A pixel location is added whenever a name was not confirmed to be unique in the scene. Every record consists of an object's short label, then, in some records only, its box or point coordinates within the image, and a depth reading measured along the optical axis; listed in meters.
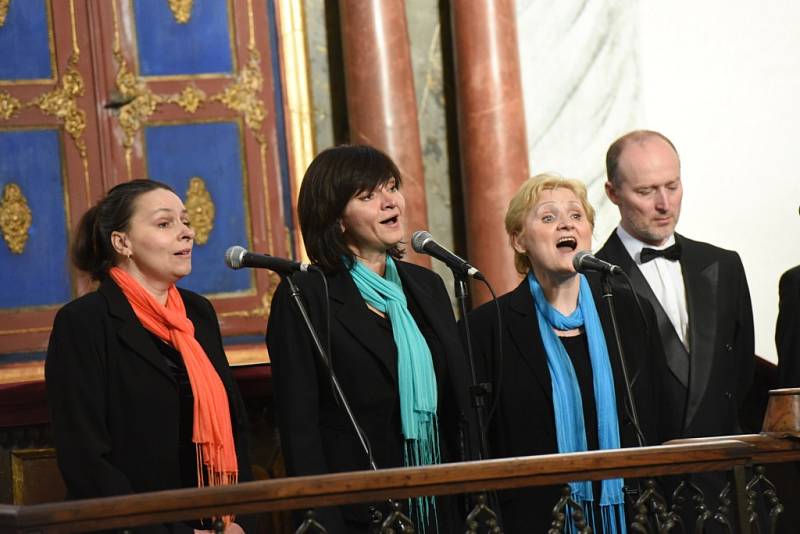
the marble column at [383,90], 13.80
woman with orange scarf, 6.90
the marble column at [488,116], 13.82
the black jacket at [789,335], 8.50
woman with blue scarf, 7.41
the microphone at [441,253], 6.82
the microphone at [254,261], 6.76
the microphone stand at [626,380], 6.85
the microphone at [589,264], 7.16
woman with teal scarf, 6.92
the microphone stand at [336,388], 6.53
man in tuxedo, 8.20
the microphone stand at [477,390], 6.79
